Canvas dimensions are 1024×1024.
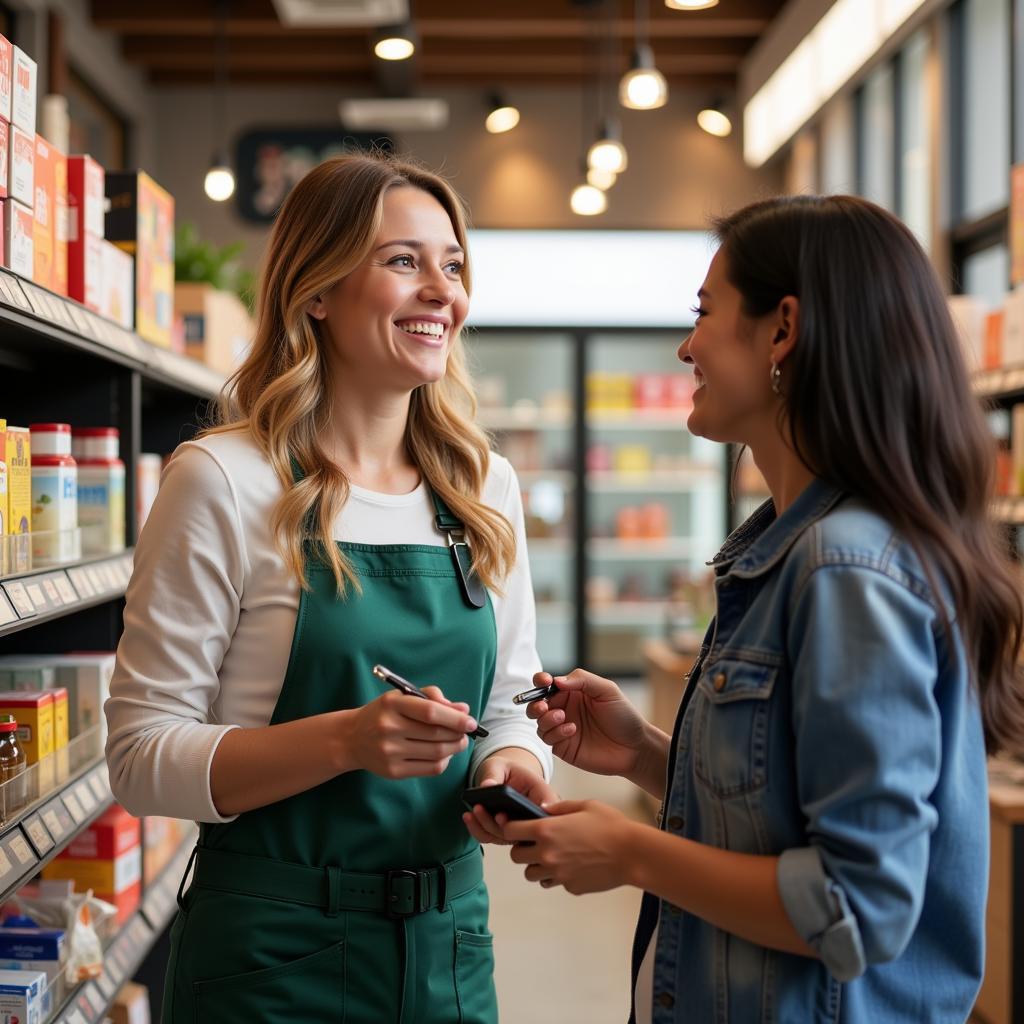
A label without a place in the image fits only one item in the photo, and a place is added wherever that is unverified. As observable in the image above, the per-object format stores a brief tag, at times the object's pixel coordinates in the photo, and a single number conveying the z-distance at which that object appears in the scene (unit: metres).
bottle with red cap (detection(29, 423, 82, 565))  2.18
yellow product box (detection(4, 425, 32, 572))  2.00
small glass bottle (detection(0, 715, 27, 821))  1.92
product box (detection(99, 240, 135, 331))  2.56
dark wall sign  8.56
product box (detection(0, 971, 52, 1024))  1.97
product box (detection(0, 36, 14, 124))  1.94
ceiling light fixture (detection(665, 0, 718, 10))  4.99
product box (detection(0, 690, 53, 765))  2.13
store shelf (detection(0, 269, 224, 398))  1.87
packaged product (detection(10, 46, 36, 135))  2.00
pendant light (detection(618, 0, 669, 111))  5.46
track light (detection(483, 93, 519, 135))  7.60
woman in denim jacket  1.11
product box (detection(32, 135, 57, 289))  2.13
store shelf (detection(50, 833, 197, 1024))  2.19
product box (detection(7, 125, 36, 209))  2.01
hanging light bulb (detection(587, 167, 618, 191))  7.66
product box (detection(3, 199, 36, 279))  1.97
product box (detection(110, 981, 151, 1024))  2.62
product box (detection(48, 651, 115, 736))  2.46
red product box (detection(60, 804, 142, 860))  2.65
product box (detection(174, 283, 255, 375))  3.99
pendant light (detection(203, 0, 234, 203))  6.72
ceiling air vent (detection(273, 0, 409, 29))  6.01
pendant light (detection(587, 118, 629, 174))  6.17
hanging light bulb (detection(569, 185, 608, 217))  7.49
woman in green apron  1.55
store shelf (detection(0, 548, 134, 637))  1.83
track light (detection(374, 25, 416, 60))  5.89
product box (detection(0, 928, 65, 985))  2.18
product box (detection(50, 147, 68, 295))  2.28
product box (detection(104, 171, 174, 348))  2.87
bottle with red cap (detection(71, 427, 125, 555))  2.51
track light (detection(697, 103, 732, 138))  7.32
